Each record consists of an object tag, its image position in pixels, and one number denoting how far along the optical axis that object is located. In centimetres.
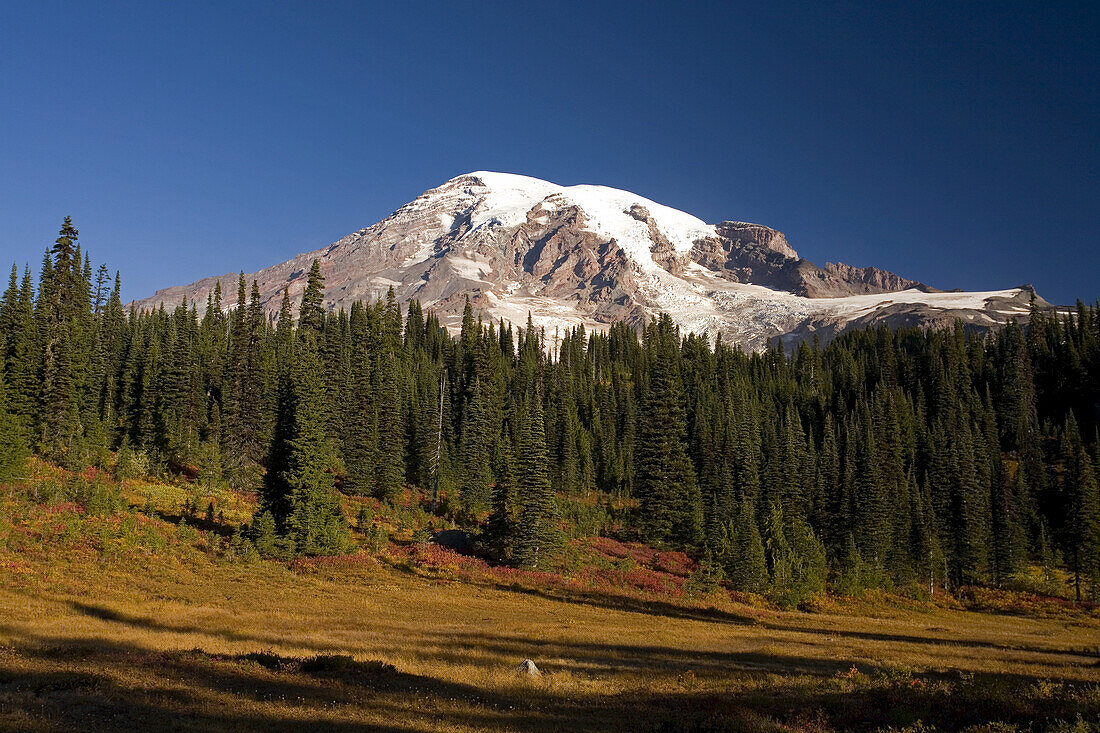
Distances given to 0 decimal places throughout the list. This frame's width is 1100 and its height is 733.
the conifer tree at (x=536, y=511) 5775
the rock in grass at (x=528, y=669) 2409
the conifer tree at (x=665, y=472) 8100
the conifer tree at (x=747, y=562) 6103
